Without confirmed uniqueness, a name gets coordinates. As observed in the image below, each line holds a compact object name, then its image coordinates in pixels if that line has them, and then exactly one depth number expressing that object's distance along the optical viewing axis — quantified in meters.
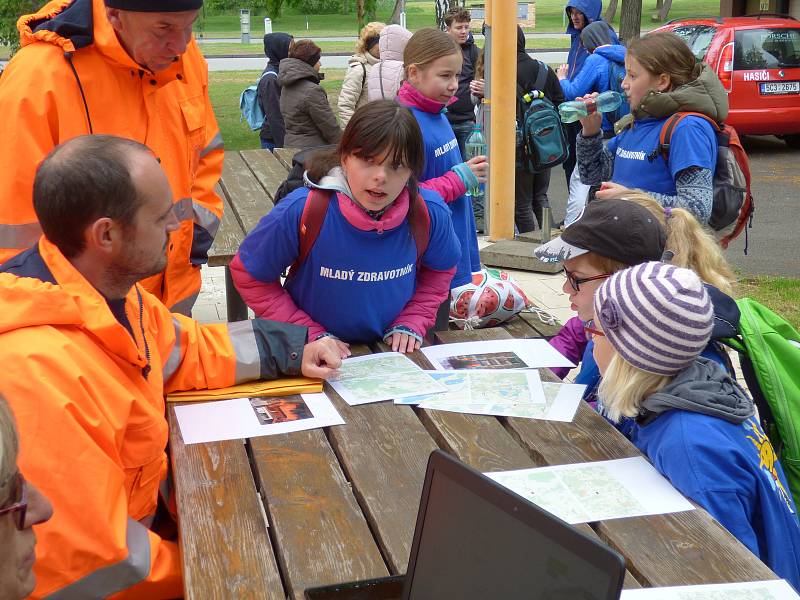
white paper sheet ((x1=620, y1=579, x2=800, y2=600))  1.89
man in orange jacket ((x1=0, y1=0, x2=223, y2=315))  3.07
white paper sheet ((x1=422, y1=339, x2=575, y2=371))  3.16
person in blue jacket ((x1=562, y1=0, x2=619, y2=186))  9.10
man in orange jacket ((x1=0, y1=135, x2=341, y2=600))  2.03
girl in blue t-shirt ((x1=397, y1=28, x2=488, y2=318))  4.88
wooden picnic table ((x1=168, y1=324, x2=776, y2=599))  2.01
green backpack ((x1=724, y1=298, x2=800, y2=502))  2.67
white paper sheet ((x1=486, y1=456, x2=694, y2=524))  2.21
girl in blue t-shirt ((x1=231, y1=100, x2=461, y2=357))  3.22
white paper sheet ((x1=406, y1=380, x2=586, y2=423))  2.74
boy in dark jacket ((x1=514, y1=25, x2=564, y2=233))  8.13
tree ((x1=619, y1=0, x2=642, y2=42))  19.62
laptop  1.45
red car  11.89
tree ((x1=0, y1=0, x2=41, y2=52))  10.52
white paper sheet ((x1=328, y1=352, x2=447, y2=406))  2.90
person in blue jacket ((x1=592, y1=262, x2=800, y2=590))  2.27
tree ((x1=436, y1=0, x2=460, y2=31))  11.05
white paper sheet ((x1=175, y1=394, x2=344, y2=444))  2.65
